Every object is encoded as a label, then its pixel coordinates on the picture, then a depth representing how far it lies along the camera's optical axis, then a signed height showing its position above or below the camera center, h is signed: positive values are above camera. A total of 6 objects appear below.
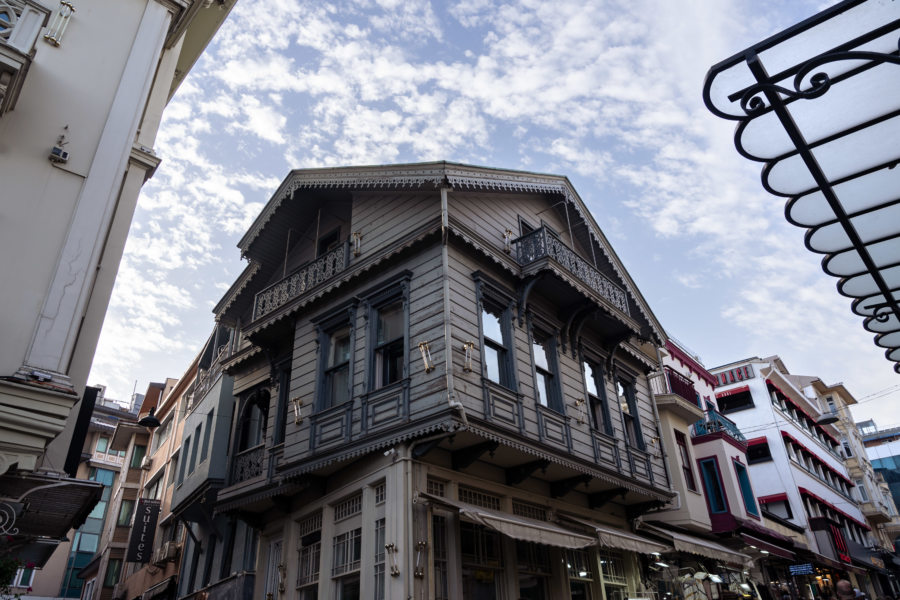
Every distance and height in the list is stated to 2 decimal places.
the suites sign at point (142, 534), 22.61 +4.12
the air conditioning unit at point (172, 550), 20.54 +3.24
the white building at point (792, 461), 33.28 +9.33
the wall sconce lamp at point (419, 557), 10.26 +1.39
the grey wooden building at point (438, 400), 11.53 +5.06
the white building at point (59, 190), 7.27 +5.84
